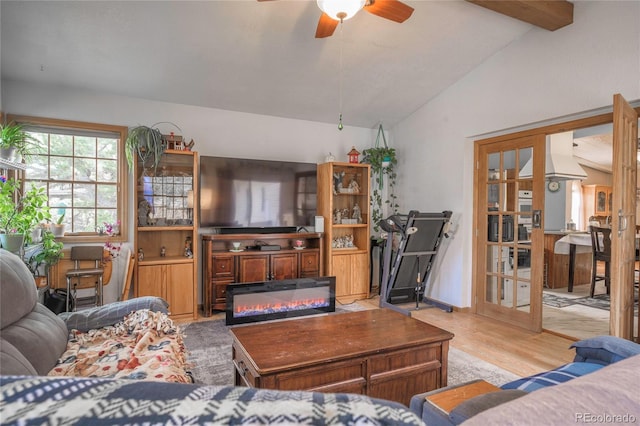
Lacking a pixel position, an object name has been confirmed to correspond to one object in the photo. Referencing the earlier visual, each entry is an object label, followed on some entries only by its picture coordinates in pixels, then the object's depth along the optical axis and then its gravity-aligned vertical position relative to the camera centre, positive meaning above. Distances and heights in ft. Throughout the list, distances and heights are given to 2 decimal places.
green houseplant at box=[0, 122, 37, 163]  9.20 +2.01
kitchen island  18.79 -2.63
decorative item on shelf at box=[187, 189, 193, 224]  13.60 +0.07
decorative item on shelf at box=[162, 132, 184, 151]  13.19 +2.67
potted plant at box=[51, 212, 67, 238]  11.74 -0.60
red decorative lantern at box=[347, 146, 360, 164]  16.61 +2.83
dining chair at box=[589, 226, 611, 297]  15.67 -1.38
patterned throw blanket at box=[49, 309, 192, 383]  5.31 -2.46
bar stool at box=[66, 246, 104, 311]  11.82 -1.92
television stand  13.46 -1.99
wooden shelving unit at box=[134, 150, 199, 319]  12.55 -0.78
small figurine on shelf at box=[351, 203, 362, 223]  16.92 -0.01
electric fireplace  12.66 -3.36
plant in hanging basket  16.98 +2.11
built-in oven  12.34 +0.28
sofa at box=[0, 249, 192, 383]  5.00 -2.32
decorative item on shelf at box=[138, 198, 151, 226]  12.98 -0.03
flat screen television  13.85 +0.78
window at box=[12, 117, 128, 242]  12.24 +1.40
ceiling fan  7.18 +4.70
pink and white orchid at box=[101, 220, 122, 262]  12.29 -1.15
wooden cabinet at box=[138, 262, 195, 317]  12.31 -2.64
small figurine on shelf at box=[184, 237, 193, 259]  13.39 -1.47
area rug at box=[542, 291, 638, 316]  15.20 -3.90
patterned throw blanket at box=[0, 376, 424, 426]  1.33 -0.79
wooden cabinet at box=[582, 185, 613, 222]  28.30 +1.35
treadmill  13.62 -1.70
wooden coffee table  5.82 -2.54
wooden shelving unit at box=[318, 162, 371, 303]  15.75 -0.49
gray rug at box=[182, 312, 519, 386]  8.32 -3.97
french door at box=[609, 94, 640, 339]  7.93 +0.15
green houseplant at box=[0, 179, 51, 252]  9.07 -0.18
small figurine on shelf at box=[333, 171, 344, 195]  16.48 +1.52
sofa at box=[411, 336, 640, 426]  2.00 -1.15
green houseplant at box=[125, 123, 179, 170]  12.30 +2.38
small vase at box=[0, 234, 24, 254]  8.95 -0.82
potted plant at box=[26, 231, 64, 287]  10.35 -1.38
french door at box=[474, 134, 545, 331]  12.10 -0.54
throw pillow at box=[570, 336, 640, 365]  5.11 -2.06
